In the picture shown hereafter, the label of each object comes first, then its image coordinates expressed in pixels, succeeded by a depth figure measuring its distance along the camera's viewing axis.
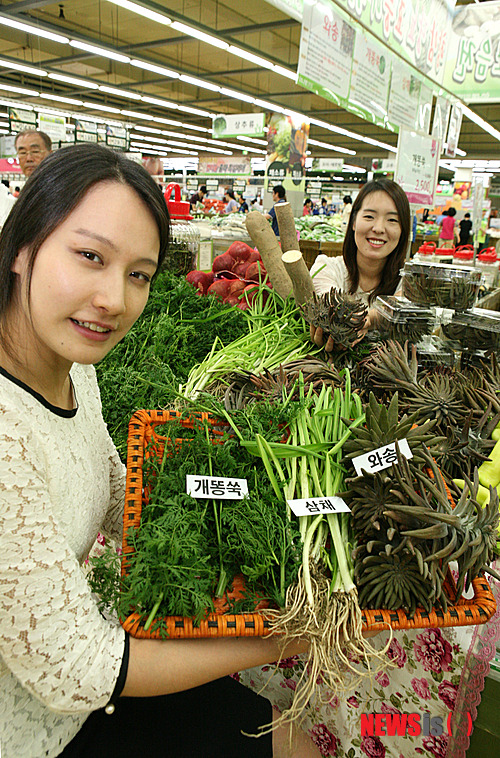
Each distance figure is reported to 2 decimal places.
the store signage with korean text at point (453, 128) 6.36
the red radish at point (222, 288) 2.28
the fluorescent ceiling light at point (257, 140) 22.77
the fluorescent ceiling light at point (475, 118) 7.39
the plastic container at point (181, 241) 2.75
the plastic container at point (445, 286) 1.70
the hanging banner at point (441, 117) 5.71
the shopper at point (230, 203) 11.05
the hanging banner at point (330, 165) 16.04
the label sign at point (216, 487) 1.02
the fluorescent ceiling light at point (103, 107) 17.09
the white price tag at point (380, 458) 1.03
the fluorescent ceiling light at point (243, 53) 8.87
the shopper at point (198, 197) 11.27
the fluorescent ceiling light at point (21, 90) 15.40
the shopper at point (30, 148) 4.33
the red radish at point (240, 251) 2.42
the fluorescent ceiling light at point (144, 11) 7.13
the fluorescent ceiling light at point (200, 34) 7.94
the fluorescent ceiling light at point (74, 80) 13.99
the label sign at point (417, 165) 4.58
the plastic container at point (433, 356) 1.59
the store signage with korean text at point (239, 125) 11.62
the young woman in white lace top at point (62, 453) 0.86
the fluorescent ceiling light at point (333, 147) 23.48
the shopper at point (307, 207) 12.80
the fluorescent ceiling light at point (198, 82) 12.50
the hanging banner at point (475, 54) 4.42
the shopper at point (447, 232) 9.25
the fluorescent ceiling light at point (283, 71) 10.12
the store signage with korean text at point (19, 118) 9.86
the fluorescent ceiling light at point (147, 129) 21.71
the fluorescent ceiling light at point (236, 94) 13.96
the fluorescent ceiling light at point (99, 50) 9.88
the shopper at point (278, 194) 8.51
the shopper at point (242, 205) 12.21
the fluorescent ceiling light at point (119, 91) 14.75
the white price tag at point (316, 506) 1.02
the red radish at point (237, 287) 2.24
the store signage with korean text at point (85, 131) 10.48
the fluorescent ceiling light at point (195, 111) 18.13
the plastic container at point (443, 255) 5.06
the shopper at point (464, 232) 9.88
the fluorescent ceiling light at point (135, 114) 18.58
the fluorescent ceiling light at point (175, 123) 20.34
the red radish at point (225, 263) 2.43
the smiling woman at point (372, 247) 2.64
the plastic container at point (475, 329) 1.63
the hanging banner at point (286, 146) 10.85
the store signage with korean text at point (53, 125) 10.36
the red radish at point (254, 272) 2.26
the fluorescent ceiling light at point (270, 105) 14.69
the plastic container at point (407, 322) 1.62
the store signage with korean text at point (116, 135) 11.56
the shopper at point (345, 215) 8.10
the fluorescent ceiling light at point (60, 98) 16.80
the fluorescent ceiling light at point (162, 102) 16.43
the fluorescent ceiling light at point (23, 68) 12.01
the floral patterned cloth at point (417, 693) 1.14
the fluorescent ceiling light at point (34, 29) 8.32
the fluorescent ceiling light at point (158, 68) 11.32
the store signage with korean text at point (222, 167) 16.31
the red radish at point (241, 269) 2.35
